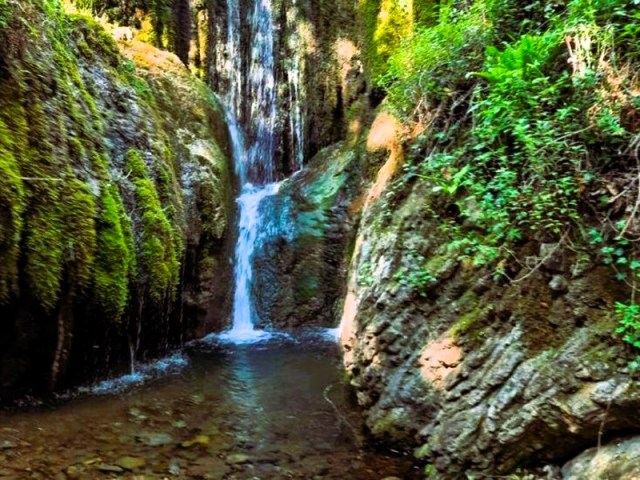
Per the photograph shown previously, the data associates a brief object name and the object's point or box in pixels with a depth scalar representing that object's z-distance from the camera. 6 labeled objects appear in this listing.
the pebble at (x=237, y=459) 3.78
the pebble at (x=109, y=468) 3.56
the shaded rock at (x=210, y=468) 3.60
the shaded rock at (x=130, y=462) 3.65
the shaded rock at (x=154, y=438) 4.01
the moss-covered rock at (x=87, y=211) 4.31
